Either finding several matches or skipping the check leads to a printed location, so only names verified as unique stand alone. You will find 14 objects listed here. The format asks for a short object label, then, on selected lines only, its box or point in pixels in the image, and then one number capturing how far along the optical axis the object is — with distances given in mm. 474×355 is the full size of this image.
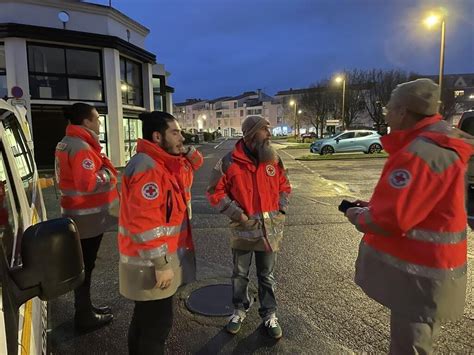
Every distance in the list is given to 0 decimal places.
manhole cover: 3834
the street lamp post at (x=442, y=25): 16656
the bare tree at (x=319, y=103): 53234
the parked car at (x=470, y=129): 8695
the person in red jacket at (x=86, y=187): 3220
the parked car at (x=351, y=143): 24734
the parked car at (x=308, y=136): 53044
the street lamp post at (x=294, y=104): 57962
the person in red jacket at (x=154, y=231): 2322
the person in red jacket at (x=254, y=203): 3219
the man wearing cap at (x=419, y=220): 1918
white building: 14656
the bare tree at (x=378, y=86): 48375
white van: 1237
